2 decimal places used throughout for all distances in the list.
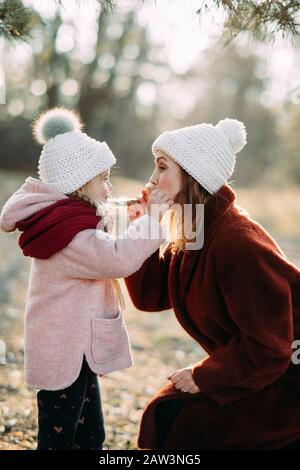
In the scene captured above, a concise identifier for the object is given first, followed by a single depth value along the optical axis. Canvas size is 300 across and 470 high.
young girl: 2.38
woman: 2.41
